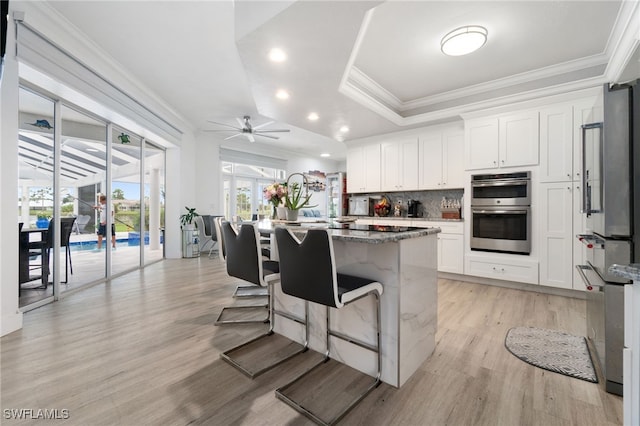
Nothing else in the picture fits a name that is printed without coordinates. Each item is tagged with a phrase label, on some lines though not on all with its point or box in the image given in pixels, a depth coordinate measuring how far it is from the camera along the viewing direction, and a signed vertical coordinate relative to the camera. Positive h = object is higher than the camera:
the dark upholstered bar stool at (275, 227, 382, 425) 1.44 -0.38
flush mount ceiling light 2.67 +1.70
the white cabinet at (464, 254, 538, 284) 3.53 -0.73
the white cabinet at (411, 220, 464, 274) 4.09 -0.51
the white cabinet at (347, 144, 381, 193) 5.19 +0.85
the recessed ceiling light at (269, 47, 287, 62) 2.37 +1.38
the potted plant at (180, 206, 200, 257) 5.94 -0.46
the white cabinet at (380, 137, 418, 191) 4.71 +0.84
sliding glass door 3.06 +0.21
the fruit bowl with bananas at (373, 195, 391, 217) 5.22 +0.11
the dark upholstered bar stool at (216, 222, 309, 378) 1.98 -0.44
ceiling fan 5.31 +1.69
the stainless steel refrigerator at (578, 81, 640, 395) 1.54 +0.03
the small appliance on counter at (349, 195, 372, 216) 5.44 +0.15
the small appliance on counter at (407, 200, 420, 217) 4.94 +0.09
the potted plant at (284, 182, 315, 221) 2.79 +0.06
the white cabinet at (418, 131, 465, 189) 4.27 +0.83
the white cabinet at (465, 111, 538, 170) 3.54 +0.97
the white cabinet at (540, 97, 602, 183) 3.26 +0.88
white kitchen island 1.67 -0.61
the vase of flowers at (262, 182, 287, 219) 2.83 +0.20
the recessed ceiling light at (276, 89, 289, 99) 3.22 +1.41
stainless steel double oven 3.56 +0.01
